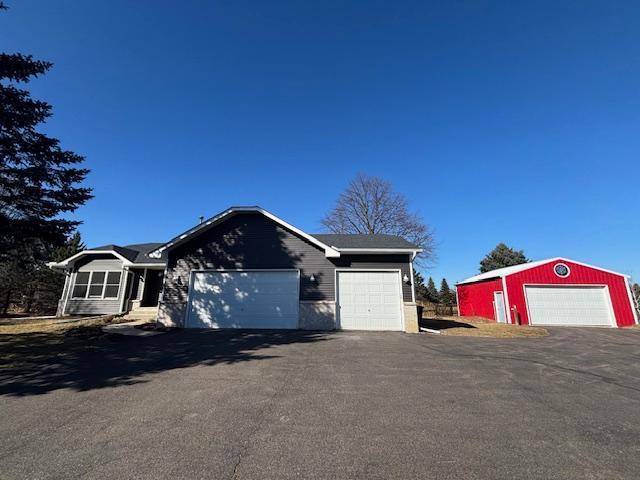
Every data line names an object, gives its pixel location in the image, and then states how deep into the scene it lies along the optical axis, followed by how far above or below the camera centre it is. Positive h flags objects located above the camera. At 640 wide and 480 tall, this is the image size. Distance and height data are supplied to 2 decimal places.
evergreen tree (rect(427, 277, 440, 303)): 38.78 +2.22
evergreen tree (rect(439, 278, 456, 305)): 37.86 +1.96
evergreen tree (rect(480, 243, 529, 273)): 42.34 +7.32
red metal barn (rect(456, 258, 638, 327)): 18.89 +0.92
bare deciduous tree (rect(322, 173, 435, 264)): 30.64 +9.36
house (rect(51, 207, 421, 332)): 13.24 +1.33
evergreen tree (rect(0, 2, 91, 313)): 10.64 +4.79
